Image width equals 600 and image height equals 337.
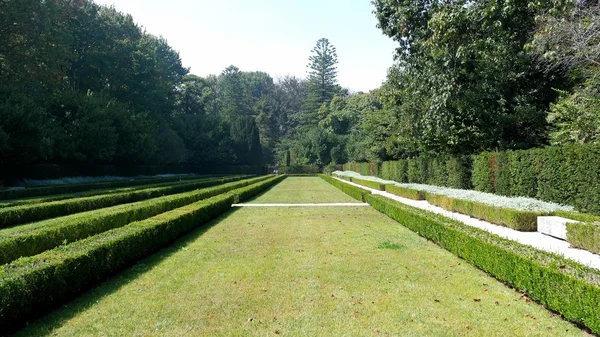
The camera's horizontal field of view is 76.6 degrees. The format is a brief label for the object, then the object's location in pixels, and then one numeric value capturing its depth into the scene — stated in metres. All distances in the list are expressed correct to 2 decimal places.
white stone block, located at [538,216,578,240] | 8.30
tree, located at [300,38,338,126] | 77.81
